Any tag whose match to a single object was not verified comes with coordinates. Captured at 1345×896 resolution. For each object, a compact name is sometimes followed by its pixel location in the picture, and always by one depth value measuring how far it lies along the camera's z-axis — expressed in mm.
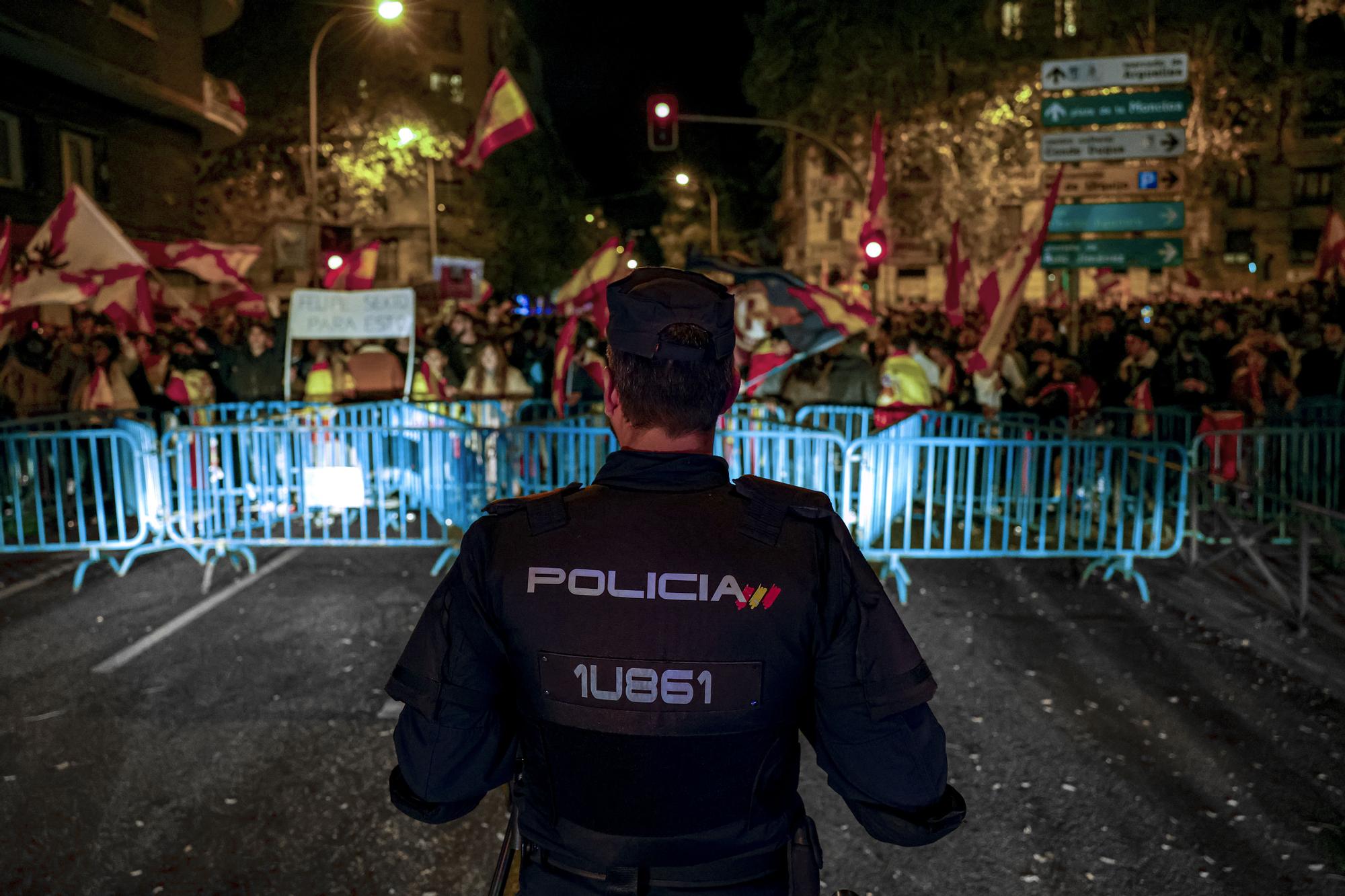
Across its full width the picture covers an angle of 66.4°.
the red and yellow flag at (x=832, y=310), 9375
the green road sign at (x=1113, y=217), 12578
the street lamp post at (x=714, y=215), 46697
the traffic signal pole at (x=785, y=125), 17958
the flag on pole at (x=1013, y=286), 8758
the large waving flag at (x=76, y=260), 10039
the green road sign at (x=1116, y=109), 11961
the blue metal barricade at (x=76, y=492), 7691
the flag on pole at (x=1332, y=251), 12367
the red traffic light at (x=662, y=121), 17688
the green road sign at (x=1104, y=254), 13156
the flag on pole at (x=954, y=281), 10703
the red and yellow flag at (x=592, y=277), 11680
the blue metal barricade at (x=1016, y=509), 7387
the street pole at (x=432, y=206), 38344
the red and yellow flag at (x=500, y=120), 12609
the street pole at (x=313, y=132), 17641
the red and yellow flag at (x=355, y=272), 11914
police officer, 1763
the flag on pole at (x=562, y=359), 9922
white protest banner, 10898
